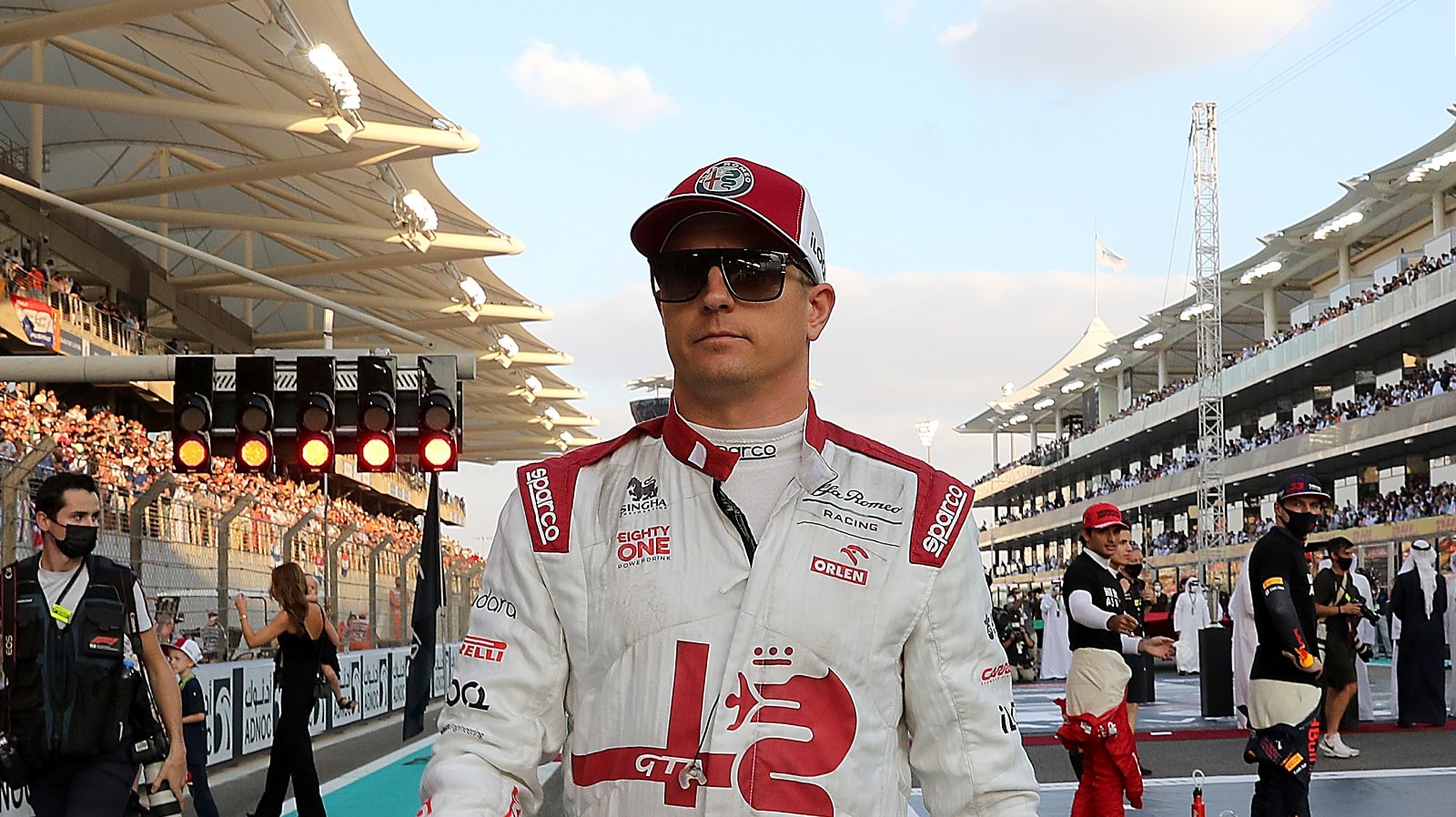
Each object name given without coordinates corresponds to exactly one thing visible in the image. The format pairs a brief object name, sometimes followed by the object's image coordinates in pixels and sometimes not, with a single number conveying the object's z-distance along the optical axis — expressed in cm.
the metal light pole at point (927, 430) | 5707
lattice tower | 5350
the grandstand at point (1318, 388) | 4203
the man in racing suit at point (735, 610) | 225
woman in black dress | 945
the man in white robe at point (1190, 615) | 2617
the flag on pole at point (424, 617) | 1540
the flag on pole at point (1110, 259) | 9300
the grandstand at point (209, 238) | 1429
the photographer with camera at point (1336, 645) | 1294
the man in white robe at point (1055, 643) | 2667
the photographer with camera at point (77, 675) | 601
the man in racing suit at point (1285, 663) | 752
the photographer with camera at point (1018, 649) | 2875
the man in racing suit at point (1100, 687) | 822
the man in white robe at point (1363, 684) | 1634
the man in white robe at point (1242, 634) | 1145
